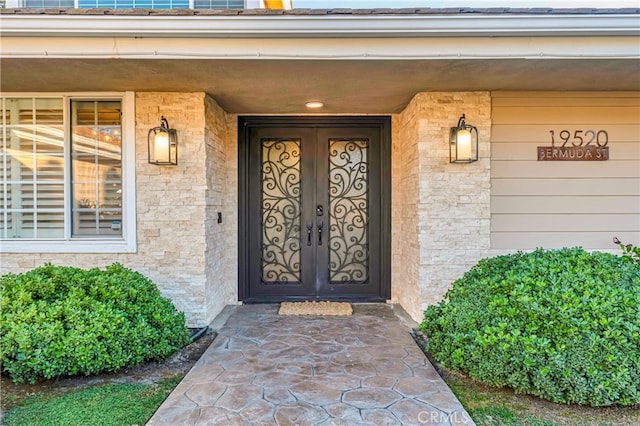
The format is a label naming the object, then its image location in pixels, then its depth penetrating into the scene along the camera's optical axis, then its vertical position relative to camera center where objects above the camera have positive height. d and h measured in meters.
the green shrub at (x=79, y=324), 2.71 -0.83
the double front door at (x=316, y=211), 5.19 +0.03
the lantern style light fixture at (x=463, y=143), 4.07 +0.74
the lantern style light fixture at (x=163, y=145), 4.03 +0.73
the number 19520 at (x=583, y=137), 4.31 +0.84
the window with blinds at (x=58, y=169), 4.23 +0.50
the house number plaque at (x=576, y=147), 4.30 +0.72
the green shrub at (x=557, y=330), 2.42 -0.80
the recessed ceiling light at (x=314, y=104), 4.51 +1.30
